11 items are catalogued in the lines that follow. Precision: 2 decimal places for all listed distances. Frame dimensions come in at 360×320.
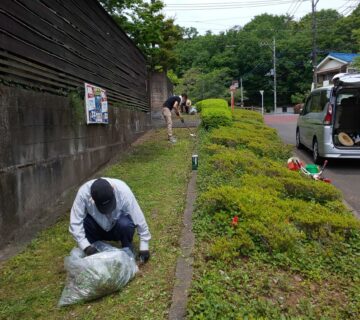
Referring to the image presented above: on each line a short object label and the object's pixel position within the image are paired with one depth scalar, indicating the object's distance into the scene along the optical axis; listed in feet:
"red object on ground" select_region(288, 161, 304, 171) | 25.20
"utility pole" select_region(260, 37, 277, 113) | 179.96
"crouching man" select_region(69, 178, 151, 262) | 12.08
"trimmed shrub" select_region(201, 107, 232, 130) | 42.70
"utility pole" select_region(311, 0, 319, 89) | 109.29
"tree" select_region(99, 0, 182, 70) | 48.29
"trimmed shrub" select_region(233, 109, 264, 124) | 50.56
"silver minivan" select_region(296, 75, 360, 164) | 28.99
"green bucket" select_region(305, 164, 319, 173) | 24.66
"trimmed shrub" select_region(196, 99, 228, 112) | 54.88
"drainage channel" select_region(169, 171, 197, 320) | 10.02
